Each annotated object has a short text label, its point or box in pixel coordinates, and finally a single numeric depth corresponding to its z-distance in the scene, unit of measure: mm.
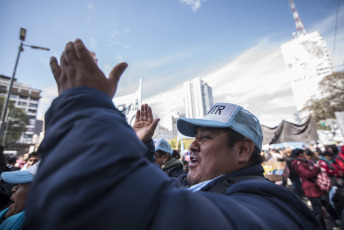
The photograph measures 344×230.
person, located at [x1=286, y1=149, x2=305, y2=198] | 5495
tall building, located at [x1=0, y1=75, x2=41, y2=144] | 68875
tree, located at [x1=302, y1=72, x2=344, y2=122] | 24516
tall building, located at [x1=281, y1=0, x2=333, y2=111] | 54156
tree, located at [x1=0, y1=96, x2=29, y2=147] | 37500
